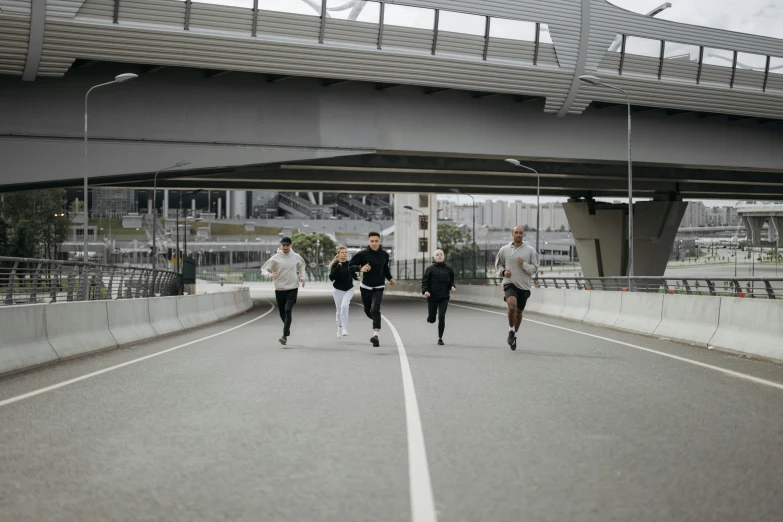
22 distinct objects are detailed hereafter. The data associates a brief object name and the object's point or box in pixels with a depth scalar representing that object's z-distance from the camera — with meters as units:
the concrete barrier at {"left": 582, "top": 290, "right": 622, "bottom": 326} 23.52
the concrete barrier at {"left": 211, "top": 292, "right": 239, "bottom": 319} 31.77
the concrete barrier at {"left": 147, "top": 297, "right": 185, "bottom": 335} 20.81
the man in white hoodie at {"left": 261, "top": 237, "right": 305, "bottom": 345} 16.78
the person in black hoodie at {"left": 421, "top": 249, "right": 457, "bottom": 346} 16.31
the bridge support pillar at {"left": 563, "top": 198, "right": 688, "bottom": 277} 48.62
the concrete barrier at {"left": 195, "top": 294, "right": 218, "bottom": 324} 28.03
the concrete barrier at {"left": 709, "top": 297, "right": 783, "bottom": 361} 14.39
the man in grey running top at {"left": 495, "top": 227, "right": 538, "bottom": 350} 15.28
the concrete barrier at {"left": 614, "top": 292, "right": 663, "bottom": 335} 20.16
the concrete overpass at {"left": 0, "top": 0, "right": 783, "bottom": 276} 25.48
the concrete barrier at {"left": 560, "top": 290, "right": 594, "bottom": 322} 26.91
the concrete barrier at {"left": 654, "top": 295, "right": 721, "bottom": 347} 16.97
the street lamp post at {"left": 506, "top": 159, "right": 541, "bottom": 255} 37.92
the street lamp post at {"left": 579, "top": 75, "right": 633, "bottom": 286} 29.55
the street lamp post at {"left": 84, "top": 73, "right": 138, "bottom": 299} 25.61
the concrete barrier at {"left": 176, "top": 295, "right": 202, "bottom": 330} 24.33
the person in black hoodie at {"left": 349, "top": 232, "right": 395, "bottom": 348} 16.05
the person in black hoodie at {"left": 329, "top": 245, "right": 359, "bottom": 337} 16.77
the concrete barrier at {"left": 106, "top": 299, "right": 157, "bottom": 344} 17.60
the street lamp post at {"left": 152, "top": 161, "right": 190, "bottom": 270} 27.64
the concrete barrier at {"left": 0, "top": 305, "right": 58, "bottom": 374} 12.50
